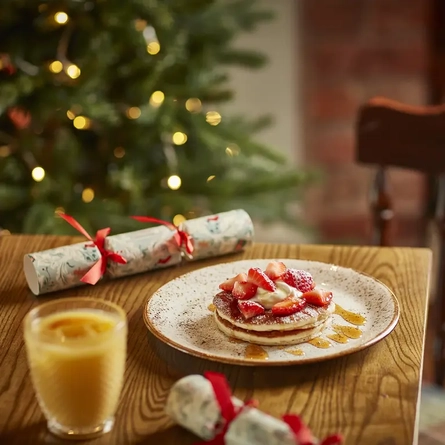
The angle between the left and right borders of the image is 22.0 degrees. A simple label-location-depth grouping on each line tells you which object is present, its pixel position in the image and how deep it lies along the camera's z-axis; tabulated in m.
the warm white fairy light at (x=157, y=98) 2.22
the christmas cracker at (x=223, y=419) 0.91
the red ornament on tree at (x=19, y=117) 2.10
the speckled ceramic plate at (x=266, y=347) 1.08
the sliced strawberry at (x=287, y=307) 1.10
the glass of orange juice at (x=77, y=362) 0.95
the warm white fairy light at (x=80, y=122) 2.17
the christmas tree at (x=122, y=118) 2.05
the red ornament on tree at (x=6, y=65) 2.06
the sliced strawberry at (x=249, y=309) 1.10
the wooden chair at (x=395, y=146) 1.61
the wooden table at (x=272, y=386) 0.98
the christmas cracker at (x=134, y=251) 1.26
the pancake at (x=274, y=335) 1.10
